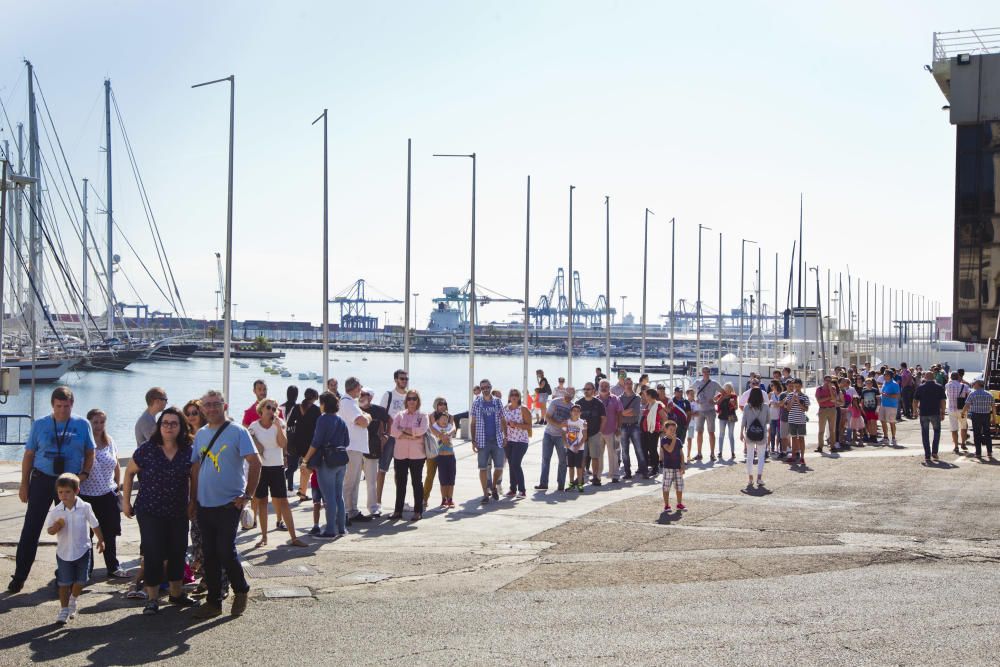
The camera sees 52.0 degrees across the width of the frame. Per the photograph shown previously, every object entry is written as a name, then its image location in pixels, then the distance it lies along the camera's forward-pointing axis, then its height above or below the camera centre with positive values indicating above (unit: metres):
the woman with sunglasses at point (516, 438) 14.85 -1.40
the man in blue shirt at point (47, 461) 8.69 -1.04
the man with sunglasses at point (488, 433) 14.33 -1.29
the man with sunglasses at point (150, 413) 9.80 -0.75
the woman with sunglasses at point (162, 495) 8.09 -1.23
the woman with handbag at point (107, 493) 9.16 -1.38
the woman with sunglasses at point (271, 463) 10.86 -1.32
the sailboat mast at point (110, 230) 65.06 +7.69
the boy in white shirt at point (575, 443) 15.36 -1.53
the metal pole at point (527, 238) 35.19 +3.54
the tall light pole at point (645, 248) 43.92 +4.02
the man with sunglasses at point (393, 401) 13.86 -0.84
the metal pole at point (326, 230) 25.39 +2.71
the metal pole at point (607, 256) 40.66 +3.46
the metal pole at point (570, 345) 36.34 -0.15
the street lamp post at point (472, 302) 29.69 +1.16
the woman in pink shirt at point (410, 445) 12.69 -1.30
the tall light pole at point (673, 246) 47.44 +4.45
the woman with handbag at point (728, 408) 20.08 -1.29
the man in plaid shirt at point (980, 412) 19.62 -1.31
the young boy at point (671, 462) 13.41 -1.58
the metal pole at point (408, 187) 28.48 +4.36
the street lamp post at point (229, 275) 20.14 +1.32
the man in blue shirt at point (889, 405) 23.48 -1.42
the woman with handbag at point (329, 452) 11.19 -1.23
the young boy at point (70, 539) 7.77 -1.55
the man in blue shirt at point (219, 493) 8.06 -1.21
